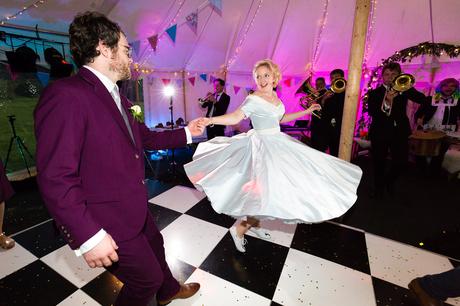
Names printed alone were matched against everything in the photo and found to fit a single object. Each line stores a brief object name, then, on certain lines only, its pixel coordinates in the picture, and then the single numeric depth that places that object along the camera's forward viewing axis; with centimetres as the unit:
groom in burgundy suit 84
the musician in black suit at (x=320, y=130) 382
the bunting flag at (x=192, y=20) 454
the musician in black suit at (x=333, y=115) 364
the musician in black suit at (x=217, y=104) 525
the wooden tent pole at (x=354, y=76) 232
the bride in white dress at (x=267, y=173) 174
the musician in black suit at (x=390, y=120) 296
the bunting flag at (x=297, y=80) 714
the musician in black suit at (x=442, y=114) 435
